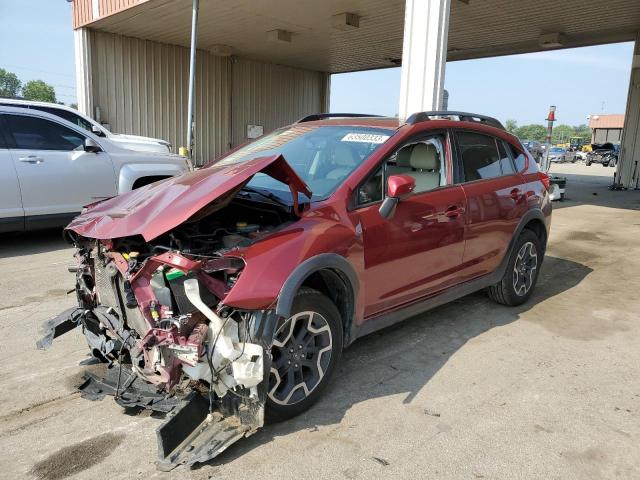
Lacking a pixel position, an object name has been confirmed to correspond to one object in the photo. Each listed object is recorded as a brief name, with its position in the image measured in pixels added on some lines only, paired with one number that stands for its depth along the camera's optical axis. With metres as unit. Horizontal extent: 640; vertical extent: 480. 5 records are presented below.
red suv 2.61
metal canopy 13.58
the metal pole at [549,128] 14.86
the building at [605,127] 66.62
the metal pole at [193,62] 11.57
